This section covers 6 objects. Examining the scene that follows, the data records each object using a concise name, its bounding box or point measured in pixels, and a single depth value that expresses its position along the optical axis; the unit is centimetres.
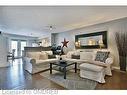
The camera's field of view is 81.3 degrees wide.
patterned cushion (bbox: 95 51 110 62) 254
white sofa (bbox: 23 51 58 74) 256
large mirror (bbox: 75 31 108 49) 310
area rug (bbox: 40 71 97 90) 173
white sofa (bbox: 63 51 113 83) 197
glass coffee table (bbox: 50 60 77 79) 231
